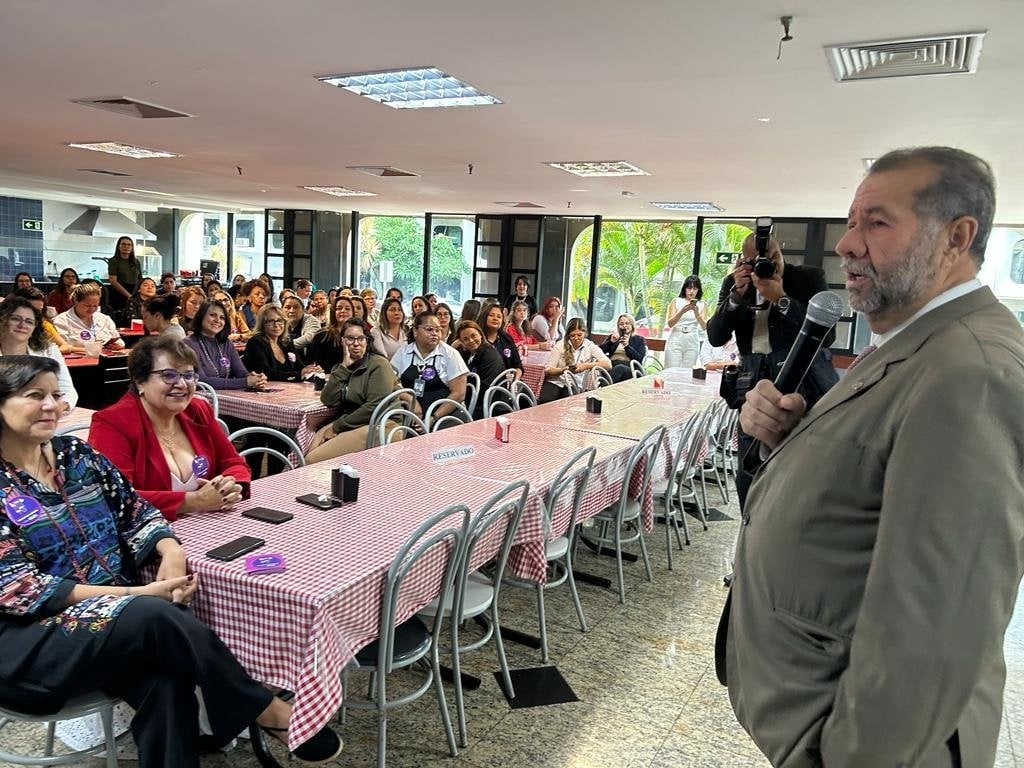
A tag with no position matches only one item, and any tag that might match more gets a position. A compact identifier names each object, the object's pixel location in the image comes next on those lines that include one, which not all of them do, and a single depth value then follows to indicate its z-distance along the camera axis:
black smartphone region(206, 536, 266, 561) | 2.03
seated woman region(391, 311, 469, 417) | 5.36
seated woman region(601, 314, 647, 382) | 8.23
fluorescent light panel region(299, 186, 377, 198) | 10.92
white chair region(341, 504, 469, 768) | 2.05
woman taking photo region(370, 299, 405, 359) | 6.30
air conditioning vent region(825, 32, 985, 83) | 3.03
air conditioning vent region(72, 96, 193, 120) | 5.25
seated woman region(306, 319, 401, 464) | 4.54
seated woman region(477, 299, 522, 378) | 6.75
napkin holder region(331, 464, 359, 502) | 2.57
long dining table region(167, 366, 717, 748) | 1.86
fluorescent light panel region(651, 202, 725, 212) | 10.35
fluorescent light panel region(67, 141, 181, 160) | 7.69
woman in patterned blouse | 1.79
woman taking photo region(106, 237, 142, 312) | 10.64
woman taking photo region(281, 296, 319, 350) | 7.47
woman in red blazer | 2.39
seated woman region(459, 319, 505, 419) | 6.17
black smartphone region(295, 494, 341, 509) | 2.53
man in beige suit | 0.94
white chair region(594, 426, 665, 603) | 3.65
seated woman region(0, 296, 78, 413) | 4.29
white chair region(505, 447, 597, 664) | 2.99
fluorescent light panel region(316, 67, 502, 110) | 4.13
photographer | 3.03
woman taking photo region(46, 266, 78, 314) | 9.62
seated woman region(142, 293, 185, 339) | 6.28
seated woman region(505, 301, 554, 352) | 8.78
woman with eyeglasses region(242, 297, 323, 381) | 5.68
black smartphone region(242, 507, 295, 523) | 2.36
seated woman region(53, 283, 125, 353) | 6.64
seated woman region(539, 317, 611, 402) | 7.18
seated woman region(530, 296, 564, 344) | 9.08
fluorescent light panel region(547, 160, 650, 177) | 6.98
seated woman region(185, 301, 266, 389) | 5.12
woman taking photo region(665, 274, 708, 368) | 8.33
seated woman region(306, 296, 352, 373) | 6.15
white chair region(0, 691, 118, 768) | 1.77
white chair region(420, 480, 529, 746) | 2.39
